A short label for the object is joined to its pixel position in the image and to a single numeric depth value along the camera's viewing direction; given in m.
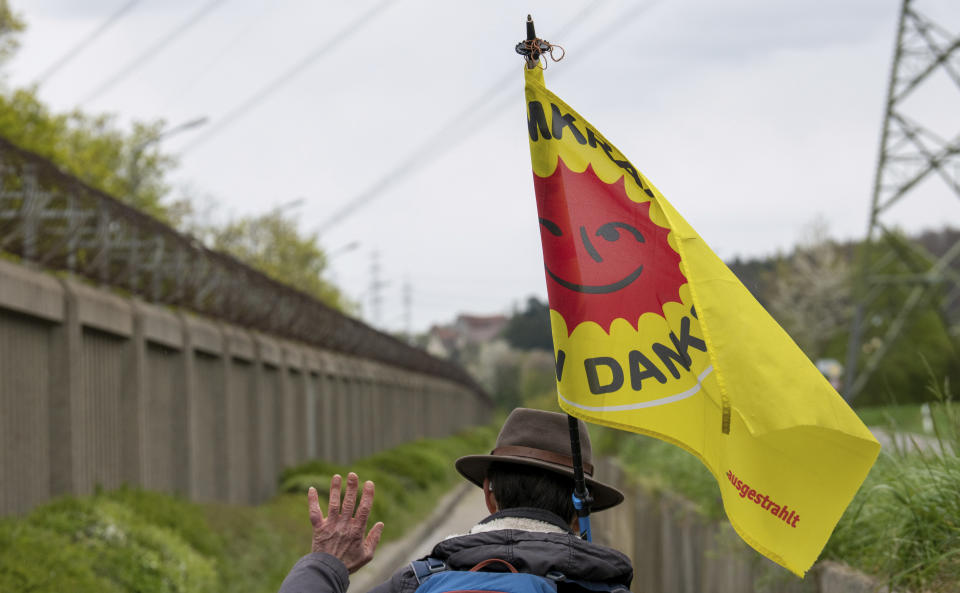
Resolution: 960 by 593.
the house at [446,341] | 163.25
